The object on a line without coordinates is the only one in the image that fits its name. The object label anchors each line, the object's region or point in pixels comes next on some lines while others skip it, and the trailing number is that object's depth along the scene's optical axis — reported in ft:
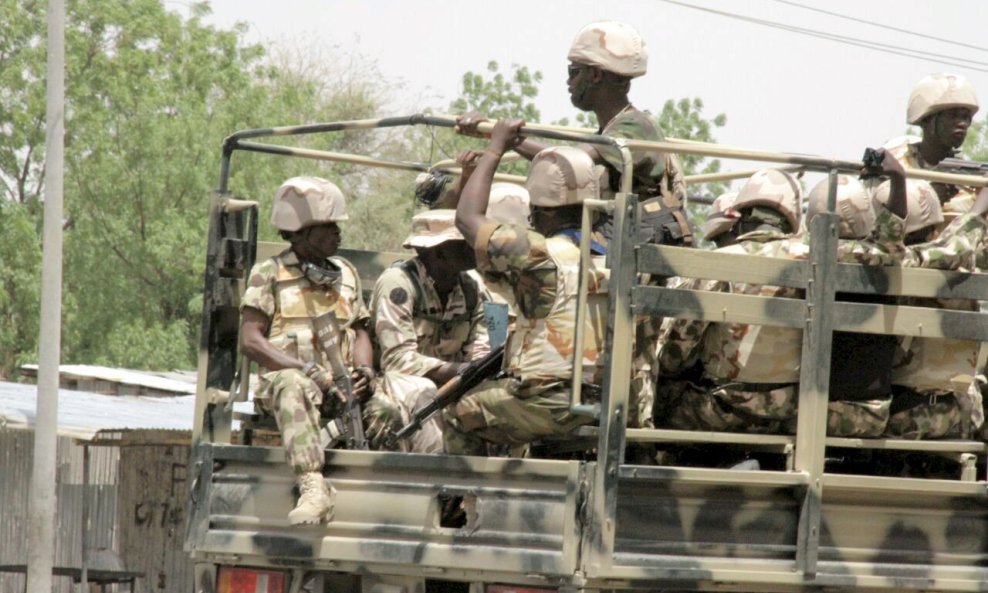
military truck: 33.27
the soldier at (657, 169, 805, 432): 36.04
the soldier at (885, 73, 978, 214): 43.45
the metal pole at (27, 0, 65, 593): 95.86
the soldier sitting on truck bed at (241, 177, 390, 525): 40.73
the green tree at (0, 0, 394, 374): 161.68
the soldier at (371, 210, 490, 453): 40.78
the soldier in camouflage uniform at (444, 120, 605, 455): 35.58
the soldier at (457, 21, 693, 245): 39.63
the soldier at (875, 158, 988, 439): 37.22
